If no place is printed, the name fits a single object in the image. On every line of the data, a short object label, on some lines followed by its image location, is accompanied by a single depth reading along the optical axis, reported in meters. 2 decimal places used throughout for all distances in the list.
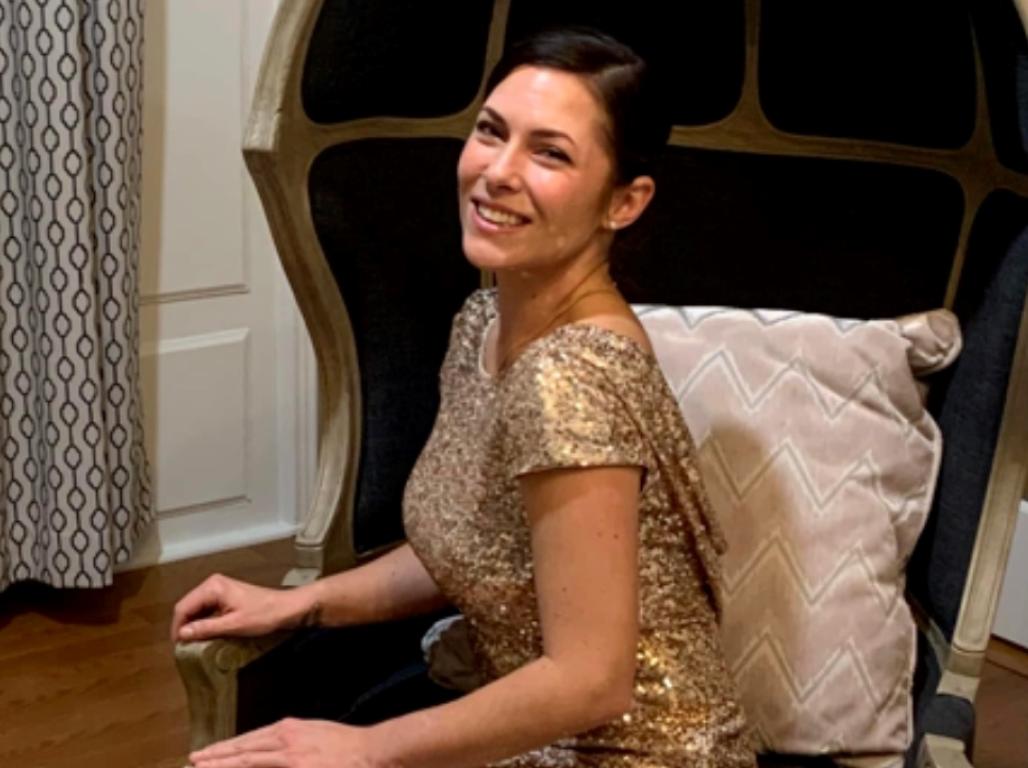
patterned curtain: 3.71
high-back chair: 2.69
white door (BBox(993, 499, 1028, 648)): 4.04
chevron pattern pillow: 2.62
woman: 2.31
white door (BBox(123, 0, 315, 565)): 4.19
